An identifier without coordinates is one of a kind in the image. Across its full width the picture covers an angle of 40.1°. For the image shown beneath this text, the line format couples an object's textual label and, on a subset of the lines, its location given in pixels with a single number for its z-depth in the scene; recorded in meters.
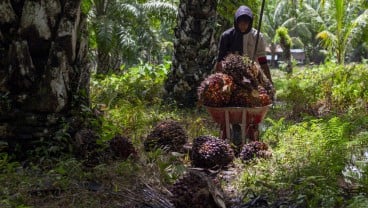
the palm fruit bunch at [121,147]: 4.95
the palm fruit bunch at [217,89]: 5.46
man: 6.43
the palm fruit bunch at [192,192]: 3.66
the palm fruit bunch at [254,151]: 5.06
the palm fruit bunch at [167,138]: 5.60
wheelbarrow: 5.50
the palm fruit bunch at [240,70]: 5.55
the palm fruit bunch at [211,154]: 4.99
